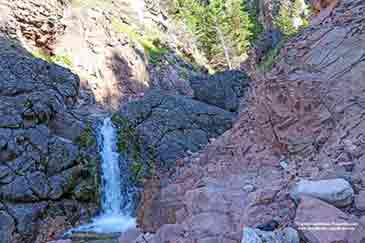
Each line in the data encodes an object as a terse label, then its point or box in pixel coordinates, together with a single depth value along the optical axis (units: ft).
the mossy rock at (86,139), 53.57
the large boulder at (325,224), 12.59
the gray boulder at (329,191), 14.16
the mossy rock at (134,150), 53.72
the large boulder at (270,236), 13.03
